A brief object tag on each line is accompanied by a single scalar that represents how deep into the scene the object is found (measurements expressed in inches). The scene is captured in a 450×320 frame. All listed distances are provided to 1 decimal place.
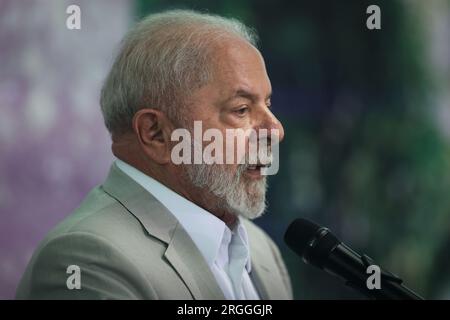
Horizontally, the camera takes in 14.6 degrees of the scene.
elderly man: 78.9
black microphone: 75.5
